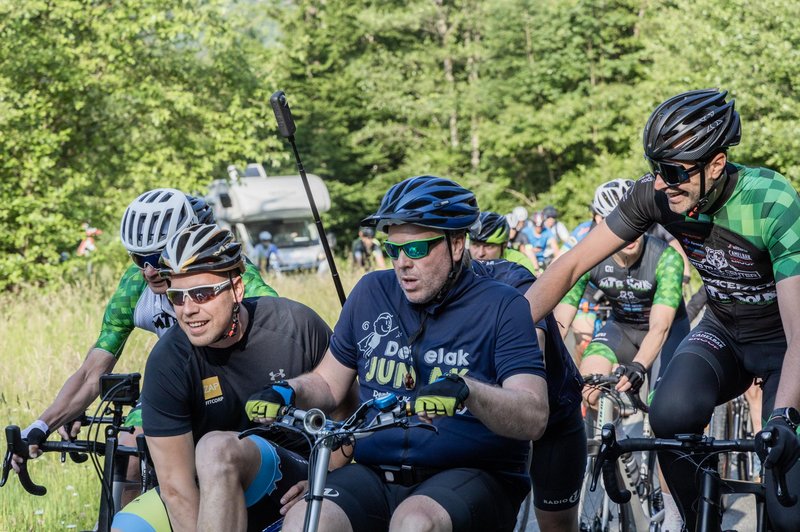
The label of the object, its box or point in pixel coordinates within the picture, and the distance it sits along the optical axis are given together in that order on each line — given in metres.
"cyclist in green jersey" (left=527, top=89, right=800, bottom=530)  9.20
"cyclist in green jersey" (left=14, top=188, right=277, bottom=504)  10.47
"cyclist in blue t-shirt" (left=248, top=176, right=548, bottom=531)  7.52
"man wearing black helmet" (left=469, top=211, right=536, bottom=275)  14.22
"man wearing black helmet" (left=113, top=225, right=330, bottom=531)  8.17
